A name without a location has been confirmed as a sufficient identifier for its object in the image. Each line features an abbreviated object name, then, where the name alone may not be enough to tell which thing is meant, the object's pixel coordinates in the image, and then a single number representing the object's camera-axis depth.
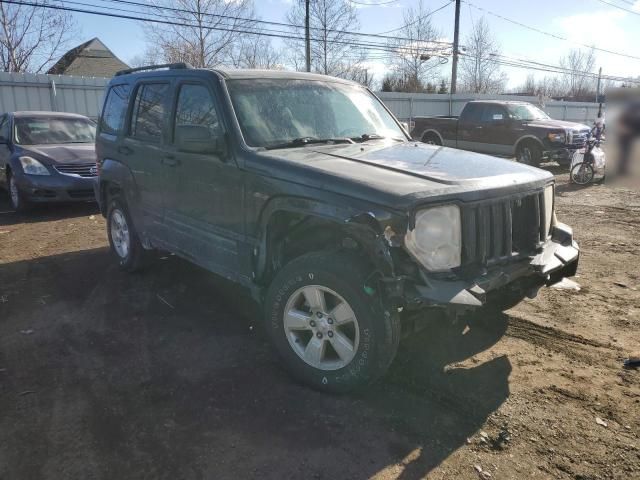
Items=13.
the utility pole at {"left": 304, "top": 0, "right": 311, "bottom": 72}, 26.08
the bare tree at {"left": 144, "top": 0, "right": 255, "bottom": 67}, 26.44
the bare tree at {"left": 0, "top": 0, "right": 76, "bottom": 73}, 24.53
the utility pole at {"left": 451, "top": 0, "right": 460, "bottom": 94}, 28.80
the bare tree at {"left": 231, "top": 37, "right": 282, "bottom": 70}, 30.53
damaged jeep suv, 2.90
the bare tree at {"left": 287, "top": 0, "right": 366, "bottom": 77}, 31.11
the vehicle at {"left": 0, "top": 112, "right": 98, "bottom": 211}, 8.55
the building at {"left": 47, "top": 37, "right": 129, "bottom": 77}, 36.38
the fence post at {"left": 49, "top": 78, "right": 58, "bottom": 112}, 15.50
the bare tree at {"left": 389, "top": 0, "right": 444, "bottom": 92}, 36.16
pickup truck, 13.66
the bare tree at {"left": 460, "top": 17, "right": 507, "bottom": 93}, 42.19
